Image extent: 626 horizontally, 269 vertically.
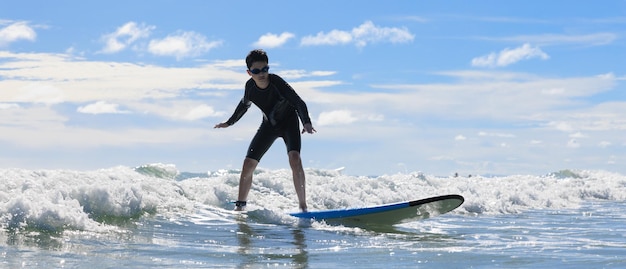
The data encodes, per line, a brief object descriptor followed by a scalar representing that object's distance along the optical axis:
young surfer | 16.11
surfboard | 16.23
